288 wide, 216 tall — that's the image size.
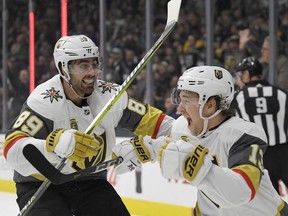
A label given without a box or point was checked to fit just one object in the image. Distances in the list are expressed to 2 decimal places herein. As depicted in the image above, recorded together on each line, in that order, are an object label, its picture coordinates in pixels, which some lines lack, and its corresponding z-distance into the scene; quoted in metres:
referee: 7.64
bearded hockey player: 4.93
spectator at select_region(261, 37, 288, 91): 8.73
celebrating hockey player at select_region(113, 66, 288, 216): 3.74
